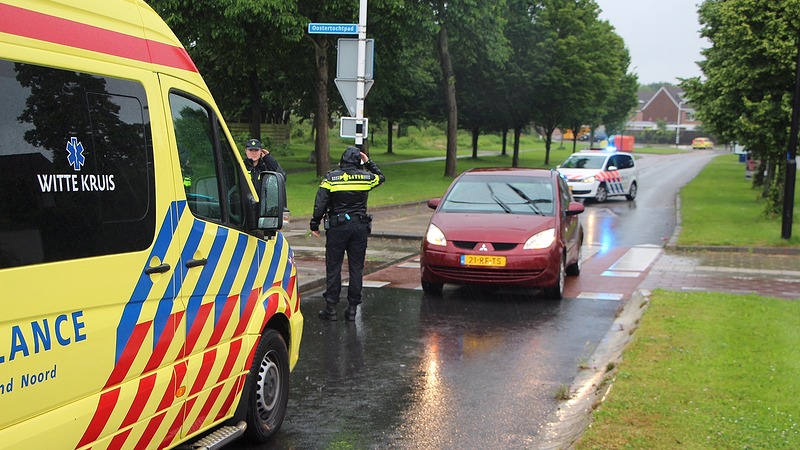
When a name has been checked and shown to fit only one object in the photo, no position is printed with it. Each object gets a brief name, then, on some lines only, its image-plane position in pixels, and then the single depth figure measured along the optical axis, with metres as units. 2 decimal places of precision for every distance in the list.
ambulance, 3.27
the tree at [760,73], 18.34
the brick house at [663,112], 160.25
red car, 10.86
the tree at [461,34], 33.69
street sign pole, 13.84
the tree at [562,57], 48.72
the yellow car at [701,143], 122.95
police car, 29.05
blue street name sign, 12.85
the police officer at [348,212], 9.21
